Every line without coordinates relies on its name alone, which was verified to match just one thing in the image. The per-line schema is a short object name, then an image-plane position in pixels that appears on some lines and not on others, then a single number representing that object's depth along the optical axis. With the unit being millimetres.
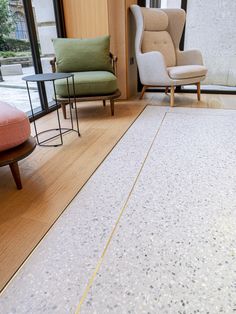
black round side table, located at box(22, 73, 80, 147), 1855
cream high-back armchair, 2822
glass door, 2383
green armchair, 2400
